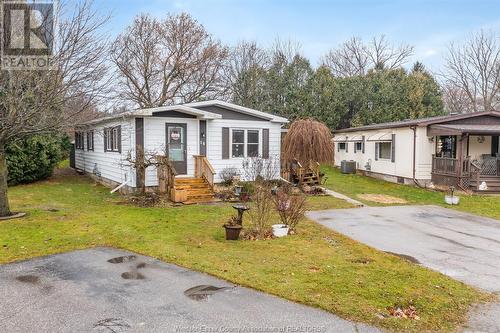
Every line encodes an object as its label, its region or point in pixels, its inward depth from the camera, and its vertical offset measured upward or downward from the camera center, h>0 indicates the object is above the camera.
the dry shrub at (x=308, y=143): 15.45 +0.36
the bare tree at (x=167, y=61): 26.02 +6.57
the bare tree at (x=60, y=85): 7.99 +1.52
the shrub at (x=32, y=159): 15.56 -0.36
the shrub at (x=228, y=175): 14.41 -0.94
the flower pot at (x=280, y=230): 7.98 -1.73
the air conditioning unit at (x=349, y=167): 22.64 -0.95
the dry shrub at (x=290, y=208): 8.40 -1.30
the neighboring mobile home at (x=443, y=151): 15.57 +0.05
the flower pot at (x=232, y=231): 7.59 -1.66
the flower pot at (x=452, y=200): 13.05 -1.71
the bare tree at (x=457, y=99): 34.69 +5.06
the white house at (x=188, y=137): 13.01 +0.55
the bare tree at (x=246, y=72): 29.64 +6.54
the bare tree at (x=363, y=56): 37.53 +9.85
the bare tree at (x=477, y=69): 31.02 +7.35
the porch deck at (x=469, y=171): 15.41 -0.84
